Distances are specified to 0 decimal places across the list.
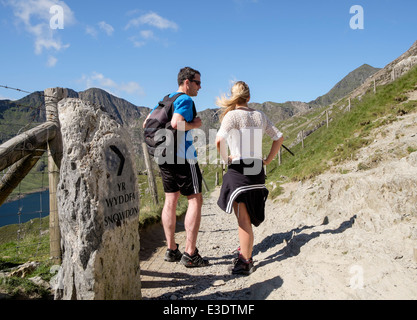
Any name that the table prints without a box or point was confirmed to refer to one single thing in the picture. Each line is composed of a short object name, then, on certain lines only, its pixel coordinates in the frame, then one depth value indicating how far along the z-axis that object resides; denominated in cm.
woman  409
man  433
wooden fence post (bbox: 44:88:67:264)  456
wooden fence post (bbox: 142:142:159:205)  1029
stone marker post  286
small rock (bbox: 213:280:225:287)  404
